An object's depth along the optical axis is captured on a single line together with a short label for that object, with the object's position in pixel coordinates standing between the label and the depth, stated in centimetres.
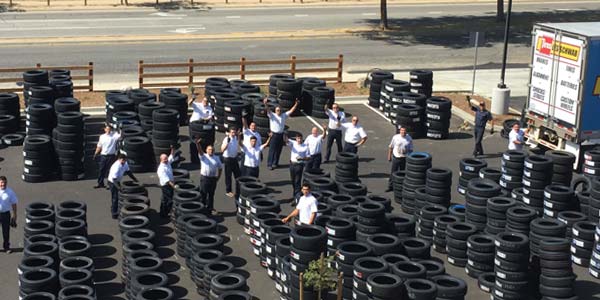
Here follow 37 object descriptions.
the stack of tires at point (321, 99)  3562
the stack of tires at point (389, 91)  3579
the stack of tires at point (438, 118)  3322
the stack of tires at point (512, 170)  2691
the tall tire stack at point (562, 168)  2703
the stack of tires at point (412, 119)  3312
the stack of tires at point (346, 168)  2752
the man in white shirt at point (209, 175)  2538
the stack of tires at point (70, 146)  2838
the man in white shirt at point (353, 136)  2898
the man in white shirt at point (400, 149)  2770
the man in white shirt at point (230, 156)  2683
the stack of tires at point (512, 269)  2098
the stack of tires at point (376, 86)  3744
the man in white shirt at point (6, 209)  2273
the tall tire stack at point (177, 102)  3391
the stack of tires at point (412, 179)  2634
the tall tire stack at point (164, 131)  2992
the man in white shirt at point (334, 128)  2992
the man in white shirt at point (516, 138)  2869
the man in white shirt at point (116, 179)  2511
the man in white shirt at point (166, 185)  2484
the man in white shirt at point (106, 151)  2766
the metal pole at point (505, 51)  3628
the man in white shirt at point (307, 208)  2270
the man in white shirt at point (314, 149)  2746
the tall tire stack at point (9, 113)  3189
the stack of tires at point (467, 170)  2756
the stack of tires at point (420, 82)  3706
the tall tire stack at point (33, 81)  3372
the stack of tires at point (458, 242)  2298
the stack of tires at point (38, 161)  2798
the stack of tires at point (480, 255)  2222
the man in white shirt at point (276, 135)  2941
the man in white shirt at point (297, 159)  2688
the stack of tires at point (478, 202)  2430
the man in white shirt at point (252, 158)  2675
